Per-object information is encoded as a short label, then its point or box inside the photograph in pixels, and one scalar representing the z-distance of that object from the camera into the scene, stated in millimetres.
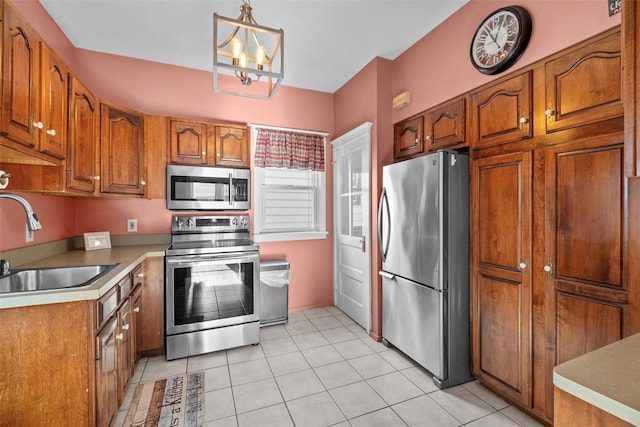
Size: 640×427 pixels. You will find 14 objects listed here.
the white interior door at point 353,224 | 3109
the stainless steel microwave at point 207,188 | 2920
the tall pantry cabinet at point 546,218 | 1472
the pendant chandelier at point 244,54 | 1568
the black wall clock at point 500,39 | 1854
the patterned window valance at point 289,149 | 3457
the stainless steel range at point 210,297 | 2529
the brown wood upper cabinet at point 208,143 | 2918
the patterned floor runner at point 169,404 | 1828
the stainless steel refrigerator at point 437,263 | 2127
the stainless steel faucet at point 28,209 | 1465
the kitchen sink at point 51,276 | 1740
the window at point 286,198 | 3486
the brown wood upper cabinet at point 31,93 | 1345
